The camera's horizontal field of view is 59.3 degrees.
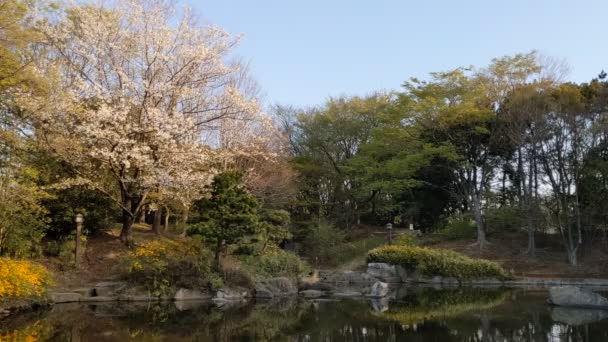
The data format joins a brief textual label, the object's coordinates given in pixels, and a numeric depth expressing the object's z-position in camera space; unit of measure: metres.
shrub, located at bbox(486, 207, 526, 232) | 23.59
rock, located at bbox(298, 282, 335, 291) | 16.58
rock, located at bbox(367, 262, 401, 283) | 19.86
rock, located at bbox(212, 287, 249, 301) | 14.04
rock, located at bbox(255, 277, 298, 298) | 14.76
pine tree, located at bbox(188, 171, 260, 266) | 14.05
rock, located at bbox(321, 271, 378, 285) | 18.05
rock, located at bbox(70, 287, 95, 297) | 13.54
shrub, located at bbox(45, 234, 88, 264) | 15.23
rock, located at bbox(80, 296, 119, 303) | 13.34
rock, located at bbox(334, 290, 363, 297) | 15.75
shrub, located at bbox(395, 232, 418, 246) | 22.19
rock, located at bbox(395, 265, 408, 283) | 20.08
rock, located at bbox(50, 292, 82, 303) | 13.02
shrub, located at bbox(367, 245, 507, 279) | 19.30
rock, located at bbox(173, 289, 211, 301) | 13.87
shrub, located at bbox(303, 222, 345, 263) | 24.34
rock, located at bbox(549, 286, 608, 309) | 12.49
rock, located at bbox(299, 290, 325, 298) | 15.48
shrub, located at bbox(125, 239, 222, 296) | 13.69
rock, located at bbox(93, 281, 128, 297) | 13.64
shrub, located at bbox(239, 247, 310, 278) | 15.57
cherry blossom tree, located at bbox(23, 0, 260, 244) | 14.45
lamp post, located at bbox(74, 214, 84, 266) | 14.82
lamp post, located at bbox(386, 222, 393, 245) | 22.08
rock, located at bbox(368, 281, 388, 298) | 15.12
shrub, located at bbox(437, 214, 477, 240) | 25.84
